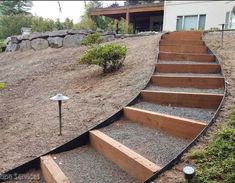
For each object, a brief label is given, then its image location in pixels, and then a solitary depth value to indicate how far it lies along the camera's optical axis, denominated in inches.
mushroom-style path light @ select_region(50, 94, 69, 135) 100.2
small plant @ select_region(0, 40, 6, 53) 308.4
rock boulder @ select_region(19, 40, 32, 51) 291.9
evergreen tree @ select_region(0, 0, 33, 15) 754.4
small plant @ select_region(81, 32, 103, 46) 237.9
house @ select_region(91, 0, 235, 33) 368.4
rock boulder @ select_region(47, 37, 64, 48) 270.6
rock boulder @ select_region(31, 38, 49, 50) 279.7
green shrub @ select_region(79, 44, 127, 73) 158.0
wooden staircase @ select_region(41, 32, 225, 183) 76.8
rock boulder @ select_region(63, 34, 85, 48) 267.4
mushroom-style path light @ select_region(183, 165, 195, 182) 55.8
